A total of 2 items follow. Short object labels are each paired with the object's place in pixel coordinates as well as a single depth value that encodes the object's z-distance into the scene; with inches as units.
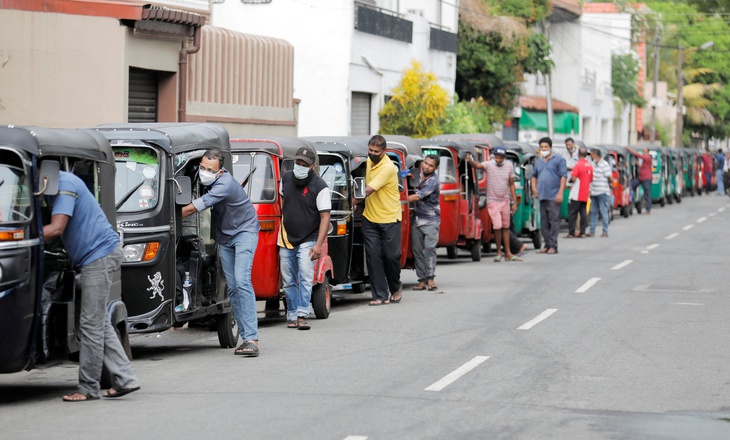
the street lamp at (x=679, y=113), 2898.6
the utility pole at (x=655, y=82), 2659.7
